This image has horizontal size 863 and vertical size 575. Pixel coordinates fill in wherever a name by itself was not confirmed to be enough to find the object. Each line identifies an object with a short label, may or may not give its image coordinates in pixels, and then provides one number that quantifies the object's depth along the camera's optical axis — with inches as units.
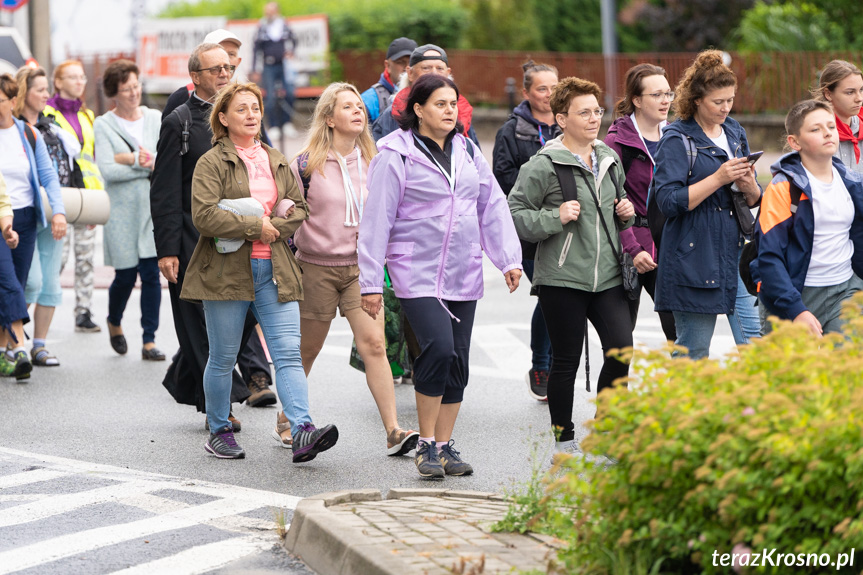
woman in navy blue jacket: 502.3
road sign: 1196.5
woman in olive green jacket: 514.9
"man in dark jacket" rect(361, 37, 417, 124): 699.4
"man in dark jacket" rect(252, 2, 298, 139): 2006.6
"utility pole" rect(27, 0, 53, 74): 1293.1
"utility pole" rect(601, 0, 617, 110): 2166.6
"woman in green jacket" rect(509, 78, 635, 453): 507.2
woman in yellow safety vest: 829.8
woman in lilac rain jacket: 496.1
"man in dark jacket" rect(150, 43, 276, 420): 574.9
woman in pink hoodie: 549.3
